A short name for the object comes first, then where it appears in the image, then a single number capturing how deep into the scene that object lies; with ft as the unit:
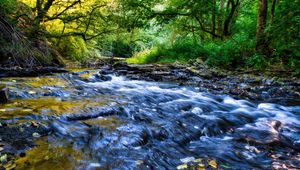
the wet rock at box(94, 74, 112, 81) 24.44
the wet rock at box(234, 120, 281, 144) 10.49
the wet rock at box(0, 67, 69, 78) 20.94
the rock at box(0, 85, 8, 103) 12.69
